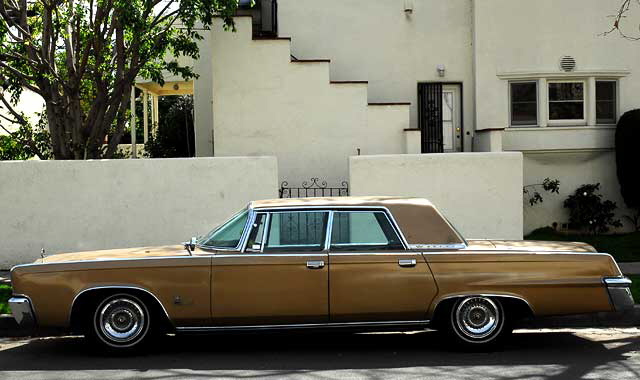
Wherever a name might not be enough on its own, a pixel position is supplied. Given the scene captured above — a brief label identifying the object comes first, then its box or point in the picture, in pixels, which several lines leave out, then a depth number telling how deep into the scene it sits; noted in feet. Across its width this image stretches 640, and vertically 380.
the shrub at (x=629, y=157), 53.83
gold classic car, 26.48
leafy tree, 45.47
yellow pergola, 64.29
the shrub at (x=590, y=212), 55.31
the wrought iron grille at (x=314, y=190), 50.83
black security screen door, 57.11
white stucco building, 56.18
